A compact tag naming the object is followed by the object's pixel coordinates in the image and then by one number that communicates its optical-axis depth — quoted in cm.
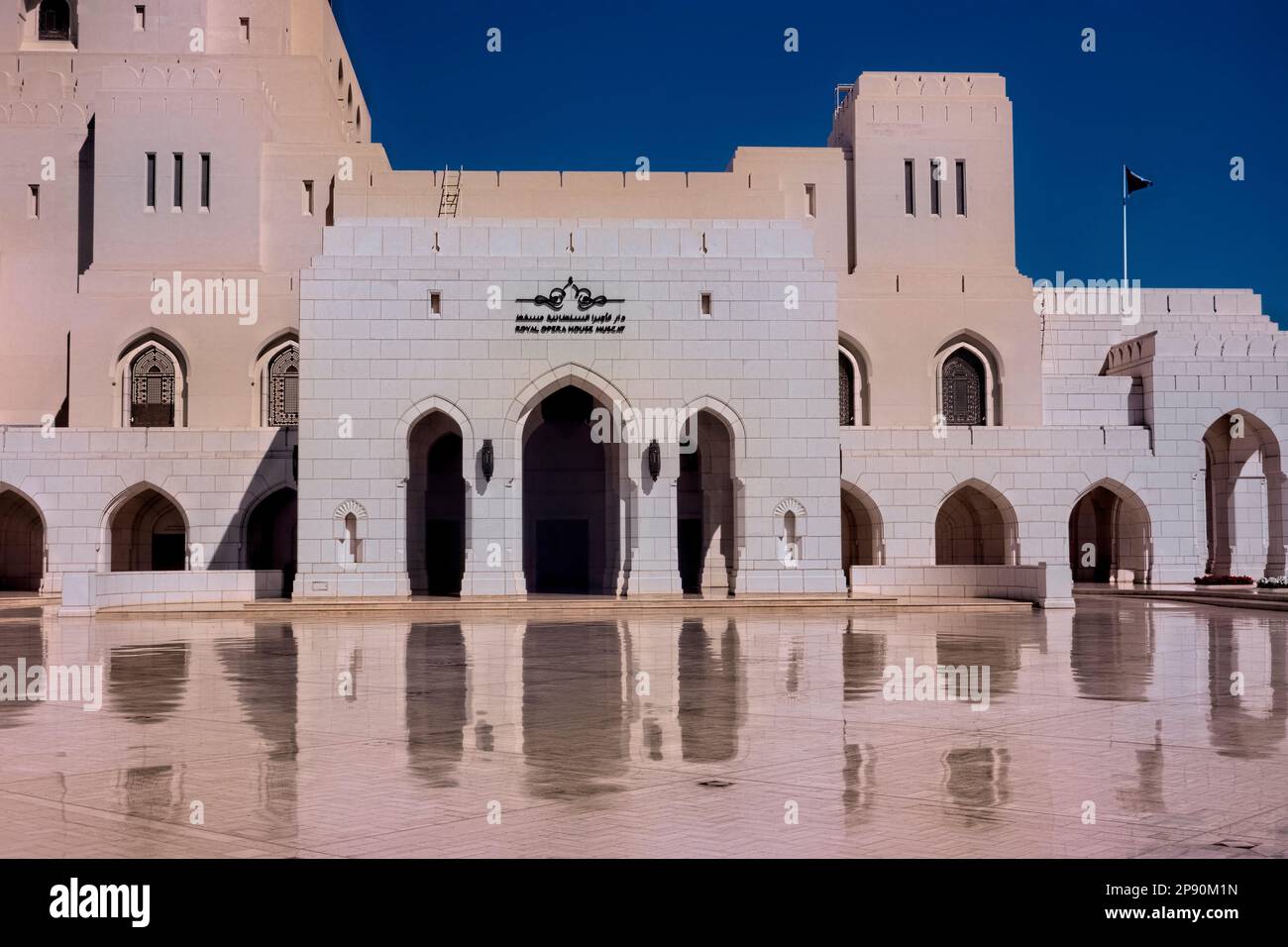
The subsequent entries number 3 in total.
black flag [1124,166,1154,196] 4303
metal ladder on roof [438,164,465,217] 3892
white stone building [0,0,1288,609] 2980
